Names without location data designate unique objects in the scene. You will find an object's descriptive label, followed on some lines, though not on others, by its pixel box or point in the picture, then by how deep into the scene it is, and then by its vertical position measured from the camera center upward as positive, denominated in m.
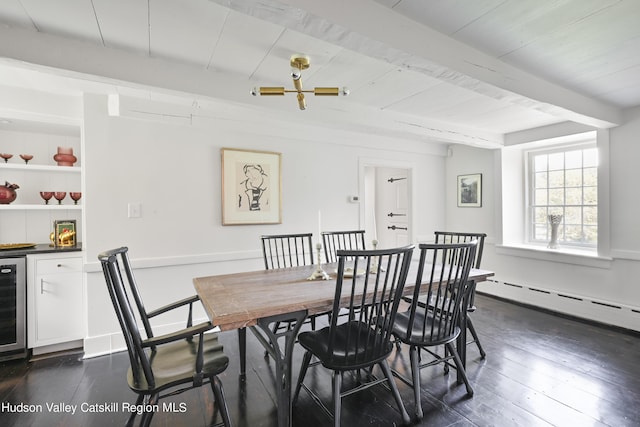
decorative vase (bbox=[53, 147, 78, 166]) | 2.90 +0.54
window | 3.62 +0.21
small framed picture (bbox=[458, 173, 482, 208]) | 4.49 +0.29
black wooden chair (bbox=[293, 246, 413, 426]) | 1.57 -0.76
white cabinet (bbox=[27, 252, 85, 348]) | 2.56 -0.74
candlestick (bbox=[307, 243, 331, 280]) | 2.22 -0.47
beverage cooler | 2.46 -0.76
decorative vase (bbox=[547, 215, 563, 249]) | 3.82 -0.24
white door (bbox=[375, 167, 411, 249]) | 4.99 +0.07
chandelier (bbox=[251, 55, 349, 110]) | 1.90 +0.76
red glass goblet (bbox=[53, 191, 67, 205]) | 2.87 +0.17
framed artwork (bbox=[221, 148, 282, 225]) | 3.24 +0.27
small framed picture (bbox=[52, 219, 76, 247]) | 2.79 -0.18
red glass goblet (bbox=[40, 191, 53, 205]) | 2.84 +0.17
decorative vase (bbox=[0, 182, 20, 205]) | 2.66 +0.18
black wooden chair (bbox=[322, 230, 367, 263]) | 3.04 -0.34
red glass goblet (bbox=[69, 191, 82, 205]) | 2.93 +0.18
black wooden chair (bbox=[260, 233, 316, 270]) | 3.52 -0.47
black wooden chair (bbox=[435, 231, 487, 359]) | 2.24 -0.72
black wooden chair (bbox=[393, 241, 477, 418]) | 1.83 -0.73
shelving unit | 2.84 +0.33
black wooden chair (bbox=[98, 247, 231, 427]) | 1.39 -0.79
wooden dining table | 1.53 -0.49
